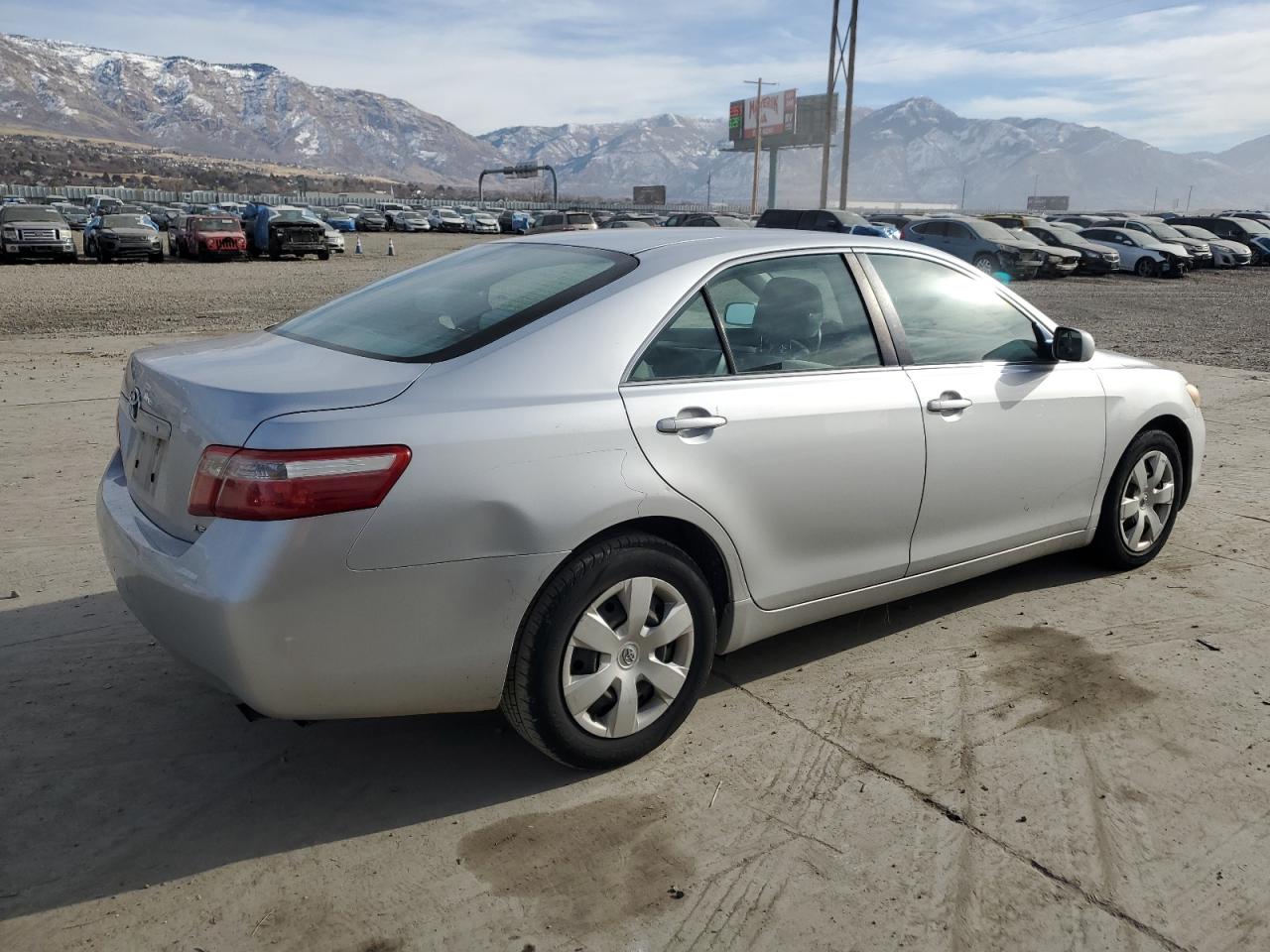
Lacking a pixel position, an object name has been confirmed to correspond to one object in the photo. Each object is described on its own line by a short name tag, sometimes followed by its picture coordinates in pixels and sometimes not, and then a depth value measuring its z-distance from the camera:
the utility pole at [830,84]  40.22
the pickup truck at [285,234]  31.98
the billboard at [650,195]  145.75
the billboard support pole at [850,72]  38.53
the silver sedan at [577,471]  2.73
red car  30.91
